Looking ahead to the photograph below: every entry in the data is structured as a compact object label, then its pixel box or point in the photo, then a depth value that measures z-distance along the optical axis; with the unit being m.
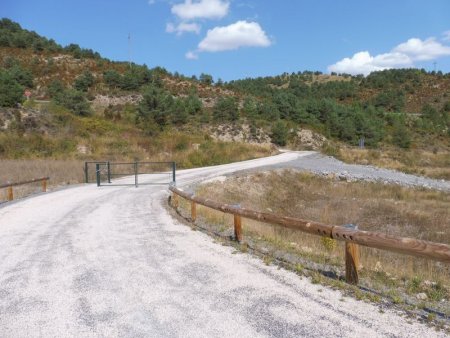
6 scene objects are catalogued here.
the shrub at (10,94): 38.88
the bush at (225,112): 54.88
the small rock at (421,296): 5.56
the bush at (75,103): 44.59
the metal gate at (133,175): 21.12
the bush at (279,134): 53.38
